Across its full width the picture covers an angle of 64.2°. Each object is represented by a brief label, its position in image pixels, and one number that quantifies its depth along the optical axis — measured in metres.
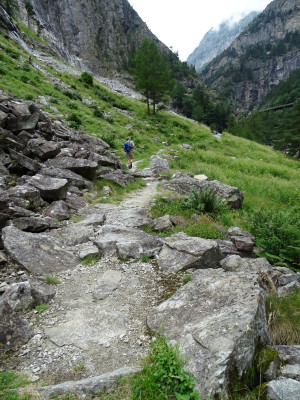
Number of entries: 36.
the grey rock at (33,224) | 6.72
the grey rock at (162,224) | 8.16
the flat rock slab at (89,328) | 3.78
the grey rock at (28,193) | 7.86
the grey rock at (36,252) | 5.45
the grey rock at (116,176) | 12.98
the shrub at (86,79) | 41.72
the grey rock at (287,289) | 5.00
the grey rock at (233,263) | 5.75
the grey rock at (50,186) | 8.82
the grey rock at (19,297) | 4.23
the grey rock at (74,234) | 6.93
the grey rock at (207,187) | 11.49
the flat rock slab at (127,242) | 6.39
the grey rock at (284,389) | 2.72
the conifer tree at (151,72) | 40.34
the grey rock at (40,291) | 4.54
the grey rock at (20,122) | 11.42
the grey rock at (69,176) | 10.11
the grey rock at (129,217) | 8.45
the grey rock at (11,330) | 3.58
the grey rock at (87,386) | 2.93
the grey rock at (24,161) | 9.85
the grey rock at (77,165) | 11.51
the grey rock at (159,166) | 17.14
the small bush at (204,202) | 9.81
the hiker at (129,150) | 17.64
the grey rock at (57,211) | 8.04
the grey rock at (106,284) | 4.92
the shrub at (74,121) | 19.64
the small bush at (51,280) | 5.12
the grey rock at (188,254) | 5.80
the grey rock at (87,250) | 6.29
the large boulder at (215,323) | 3.03
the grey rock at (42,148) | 11.30
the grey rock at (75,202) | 9.22
